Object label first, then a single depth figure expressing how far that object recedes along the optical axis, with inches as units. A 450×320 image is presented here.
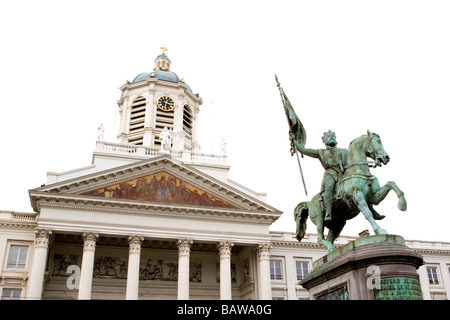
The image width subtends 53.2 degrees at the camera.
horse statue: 358.4
